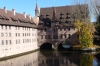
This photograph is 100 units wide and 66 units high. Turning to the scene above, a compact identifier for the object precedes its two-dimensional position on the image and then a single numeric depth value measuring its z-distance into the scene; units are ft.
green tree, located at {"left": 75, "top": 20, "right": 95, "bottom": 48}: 117.49
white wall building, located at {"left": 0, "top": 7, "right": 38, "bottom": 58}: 91.11
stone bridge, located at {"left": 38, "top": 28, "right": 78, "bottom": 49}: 131.45
